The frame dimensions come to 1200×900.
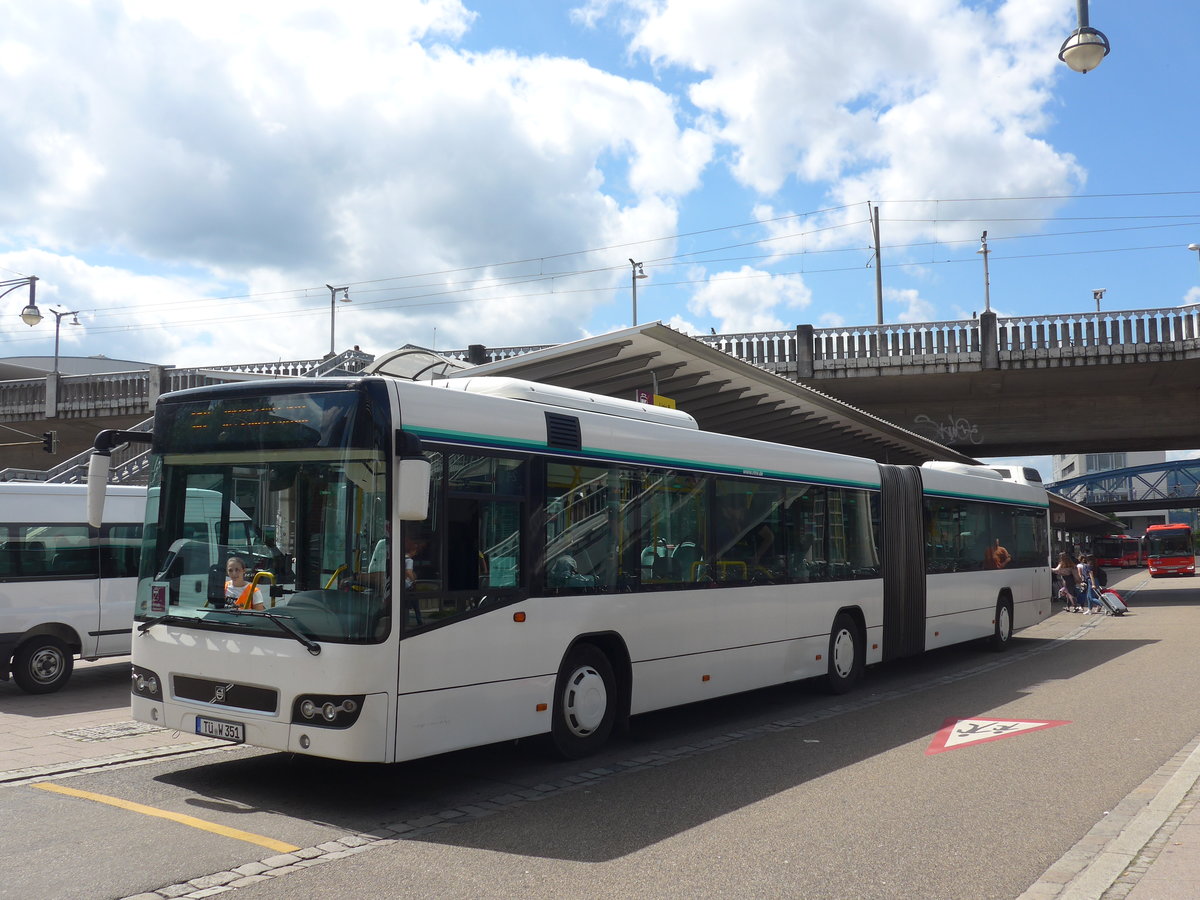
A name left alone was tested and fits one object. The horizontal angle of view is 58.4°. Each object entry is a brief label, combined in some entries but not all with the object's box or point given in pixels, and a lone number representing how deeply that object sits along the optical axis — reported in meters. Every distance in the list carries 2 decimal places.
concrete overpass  28.77
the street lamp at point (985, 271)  59.69
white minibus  12.34
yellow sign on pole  14.79
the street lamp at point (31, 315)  27.18
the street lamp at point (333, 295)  62.87
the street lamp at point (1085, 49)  8.66
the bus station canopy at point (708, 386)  14.71
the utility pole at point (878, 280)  47.19
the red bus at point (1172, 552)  61.56
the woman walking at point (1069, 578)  30.47
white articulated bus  6.85
